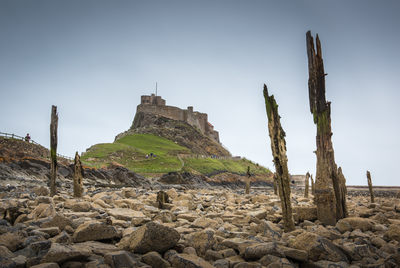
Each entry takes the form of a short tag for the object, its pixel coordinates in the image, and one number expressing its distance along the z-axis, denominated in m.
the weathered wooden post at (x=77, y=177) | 12.22
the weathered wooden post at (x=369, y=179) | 18.29
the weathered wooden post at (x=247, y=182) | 23.51
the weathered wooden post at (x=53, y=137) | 12.96
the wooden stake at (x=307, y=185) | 20.50
